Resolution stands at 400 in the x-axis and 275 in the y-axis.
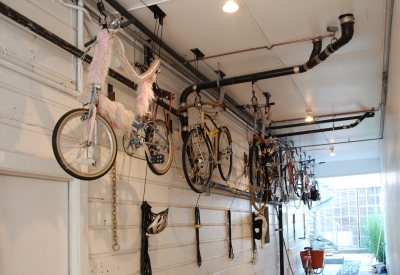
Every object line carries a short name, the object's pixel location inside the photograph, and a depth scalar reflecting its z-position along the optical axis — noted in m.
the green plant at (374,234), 12.34
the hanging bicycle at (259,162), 6.04
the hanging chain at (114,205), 3.22
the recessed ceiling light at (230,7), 3.35
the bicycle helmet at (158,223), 3.52
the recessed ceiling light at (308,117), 6.93
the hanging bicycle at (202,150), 4.44
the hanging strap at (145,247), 3.52
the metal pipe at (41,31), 2.35
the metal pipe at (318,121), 7.20
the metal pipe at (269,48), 4.08
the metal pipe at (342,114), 6.90
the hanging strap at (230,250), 5.76
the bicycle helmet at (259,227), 6.98
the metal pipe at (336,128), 7.00
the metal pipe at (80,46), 2.98
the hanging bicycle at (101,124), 2.62
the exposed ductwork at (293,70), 3.61
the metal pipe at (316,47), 4.12
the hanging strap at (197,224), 4.66
